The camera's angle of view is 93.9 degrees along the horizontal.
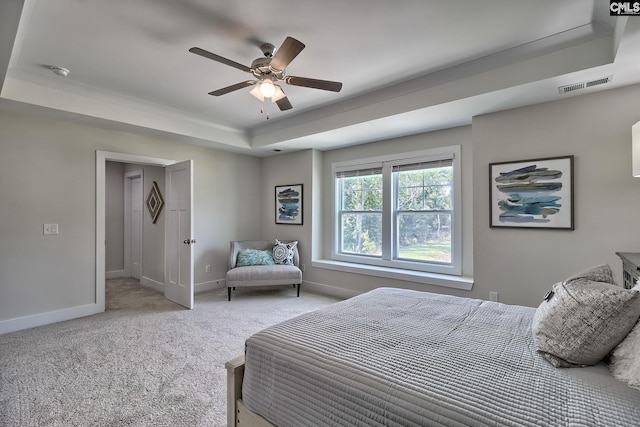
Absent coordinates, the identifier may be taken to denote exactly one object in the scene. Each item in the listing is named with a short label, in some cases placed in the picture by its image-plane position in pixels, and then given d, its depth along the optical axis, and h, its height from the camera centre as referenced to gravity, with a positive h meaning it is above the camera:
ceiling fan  2.23 +1.11
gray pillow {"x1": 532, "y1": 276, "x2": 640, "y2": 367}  1.14 -0.44
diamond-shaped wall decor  4.97 +0.20
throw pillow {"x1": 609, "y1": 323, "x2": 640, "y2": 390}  1.04 -0.54
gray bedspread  0.95 -0.61
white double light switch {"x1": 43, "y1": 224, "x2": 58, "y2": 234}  3.45 -0.17
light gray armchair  4.31 -0.88
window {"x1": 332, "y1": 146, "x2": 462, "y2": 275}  3.88 +0.05
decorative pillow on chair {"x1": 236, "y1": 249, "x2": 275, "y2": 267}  4.61 -0.68
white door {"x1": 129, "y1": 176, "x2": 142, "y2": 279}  5.60 -0.28
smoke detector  2.80 +1.35
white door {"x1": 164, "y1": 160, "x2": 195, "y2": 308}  4.00 -0.30
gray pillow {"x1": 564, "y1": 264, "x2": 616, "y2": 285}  1.47 -0.31
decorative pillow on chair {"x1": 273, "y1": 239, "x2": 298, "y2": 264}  4.78 -0.63
